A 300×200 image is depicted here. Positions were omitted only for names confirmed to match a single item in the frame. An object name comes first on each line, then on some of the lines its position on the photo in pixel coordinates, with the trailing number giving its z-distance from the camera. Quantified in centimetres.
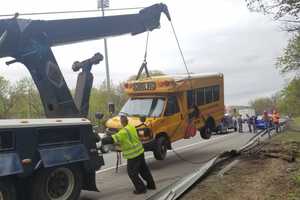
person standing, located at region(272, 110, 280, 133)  3089
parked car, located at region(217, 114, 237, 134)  3597
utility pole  4153
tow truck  803
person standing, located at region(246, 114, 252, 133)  3665
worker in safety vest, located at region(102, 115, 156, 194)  1032
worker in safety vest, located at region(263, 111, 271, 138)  3067
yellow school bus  1445
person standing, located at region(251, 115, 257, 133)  3653
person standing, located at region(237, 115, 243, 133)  3719
